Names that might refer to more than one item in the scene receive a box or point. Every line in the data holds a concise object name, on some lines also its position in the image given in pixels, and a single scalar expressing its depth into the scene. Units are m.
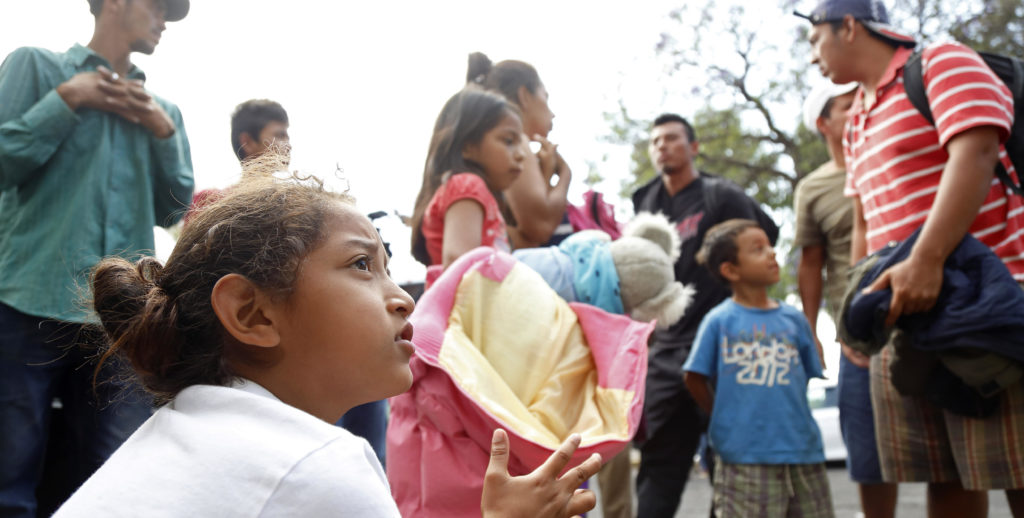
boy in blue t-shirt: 3.47
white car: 10.34
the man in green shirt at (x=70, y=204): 2.35
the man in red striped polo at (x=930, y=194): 2.63
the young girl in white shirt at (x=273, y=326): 1.34
